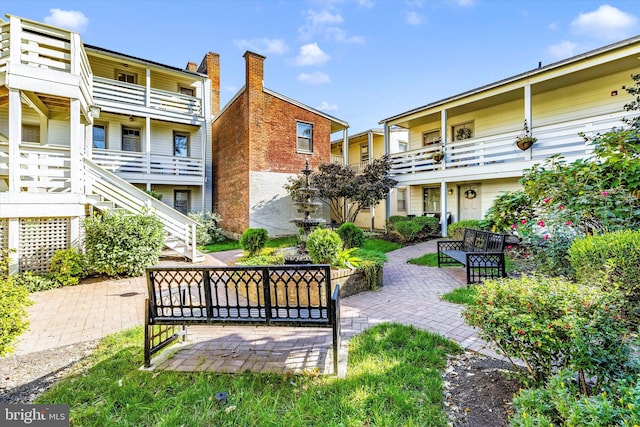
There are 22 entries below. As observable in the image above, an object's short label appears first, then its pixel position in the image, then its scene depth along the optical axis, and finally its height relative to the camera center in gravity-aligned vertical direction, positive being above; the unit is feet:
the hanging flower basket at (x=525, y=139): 36.14 +9.04
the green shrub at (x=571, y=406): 5.37 -3.95
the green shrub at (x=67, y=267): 23.75 -4.36
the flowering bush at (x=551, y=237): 19.07 -1.66
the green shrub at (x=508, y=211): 28.22 +0.19
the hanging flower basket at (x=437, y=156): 45.98 +8.94
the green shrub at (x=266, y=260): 23.59 -3.85
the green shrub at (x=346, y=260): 21.63 -3.52
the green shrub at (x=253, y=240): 31.35 -2.83
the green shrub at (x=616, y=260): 12.26 -2.09
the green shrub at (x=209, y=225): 44.45 -1.89
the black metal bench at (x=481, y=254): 22.08 -3.41
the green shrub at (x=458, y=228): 38.89 -2.03
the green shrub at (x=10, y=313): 9.69 -3.39
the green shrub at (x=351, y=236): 30.63 -2.36
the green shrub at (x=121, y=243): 24.97 -2.55
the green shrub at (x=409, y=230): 43.93 -2.49
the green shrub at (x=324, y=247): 21.11 -2.40
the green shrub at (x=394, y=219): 48.24 -0.95
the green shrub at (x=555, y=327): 7.30 -2.99
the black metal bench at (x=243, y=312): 10.97 -3.92
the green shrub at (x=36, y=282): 22.06 -5.23
